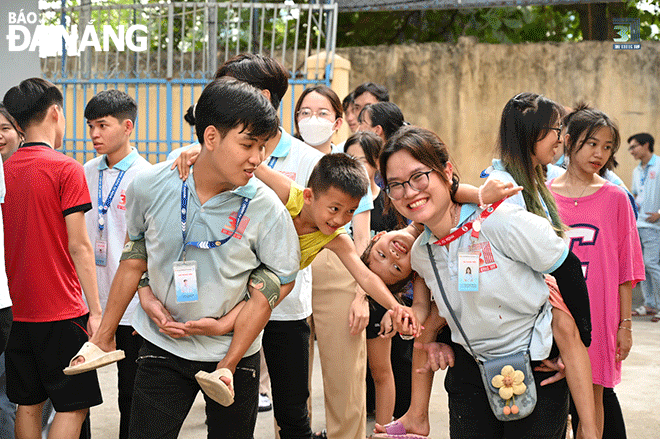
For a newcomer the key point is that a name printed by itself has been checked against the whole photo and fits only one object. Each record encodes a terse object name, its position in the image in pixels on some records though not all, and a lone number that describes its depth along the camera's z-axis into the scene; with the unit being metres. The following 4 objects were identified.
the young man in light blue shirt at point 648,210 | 7.31
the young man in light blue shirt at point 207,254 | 2.17
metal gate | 7.49
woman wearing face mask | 3.63
